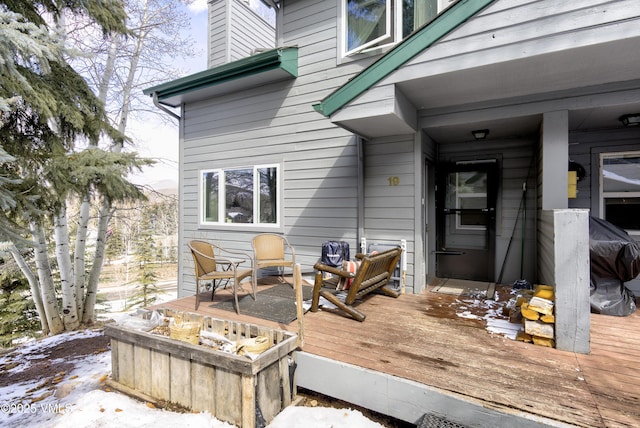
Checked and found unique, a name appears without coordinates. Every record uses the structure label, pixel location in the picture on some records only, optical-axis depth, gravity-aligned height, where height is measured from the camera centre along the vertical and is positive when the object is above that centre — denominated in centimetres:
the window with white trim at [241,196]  604 +37
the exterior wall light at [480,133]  458 +116
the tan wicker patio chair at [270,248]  511 -57
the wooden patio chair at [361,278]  350 -77
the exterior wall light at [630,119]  380 +113
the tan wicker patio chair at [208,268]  405 -70
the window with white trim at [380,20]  456 +288
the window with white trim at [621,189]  430 +33
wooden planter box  240 -131
